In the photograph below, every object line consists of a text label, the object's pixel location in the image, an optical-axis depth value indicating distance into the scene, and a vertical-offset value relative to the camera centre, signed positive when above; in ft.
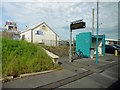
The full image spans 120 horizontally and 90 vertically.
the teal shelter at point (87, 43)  36.22 +0.06
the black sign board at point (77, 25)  25.69 +5.65
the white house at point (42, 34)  60.98 +6.88
